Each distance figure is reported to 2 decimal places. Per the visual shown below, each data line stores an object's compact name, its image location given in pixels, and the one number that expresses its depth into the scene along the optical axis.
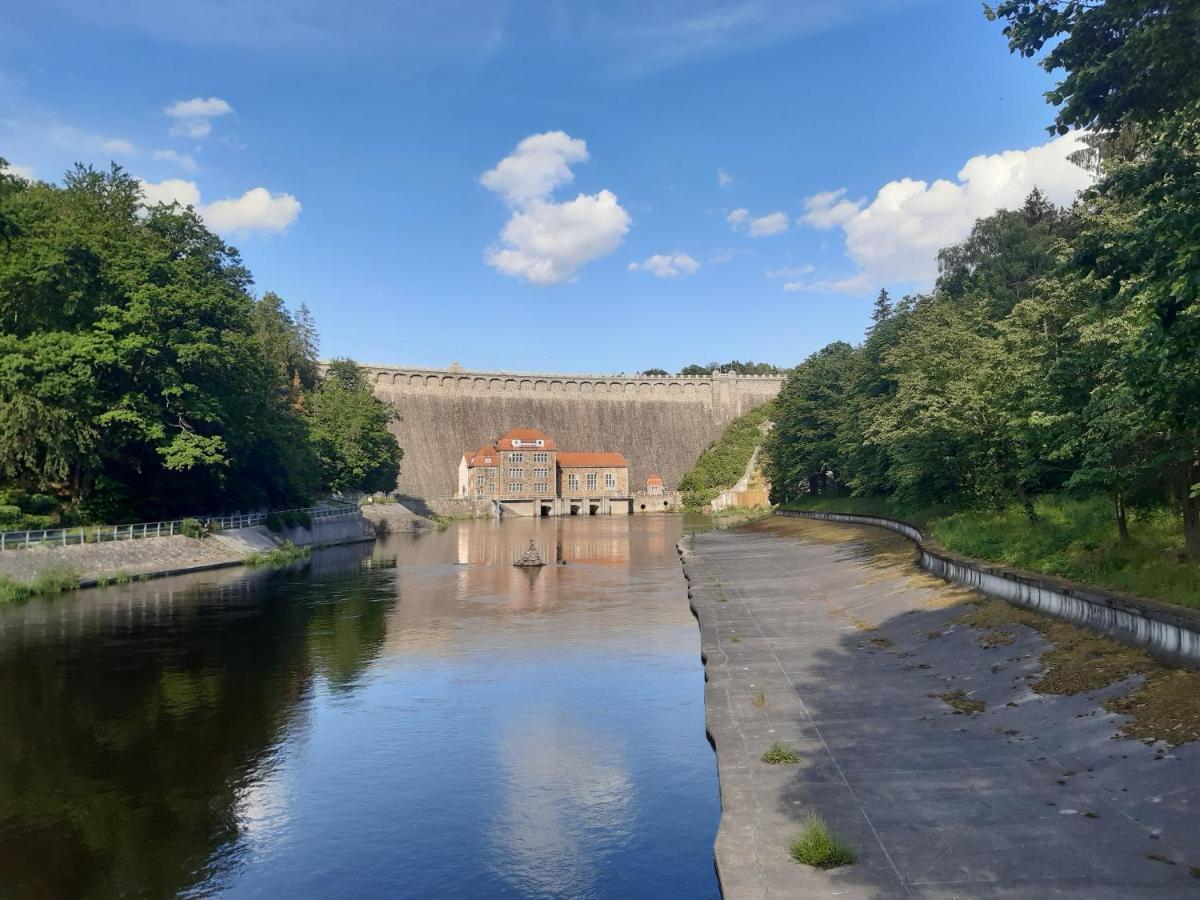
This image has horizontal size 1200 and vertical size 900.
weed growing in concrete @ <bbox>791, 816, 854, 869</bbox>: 12.17
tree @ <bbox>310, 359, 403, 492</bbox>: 108.88
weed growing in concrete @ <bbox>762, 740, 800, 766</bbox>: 16.81
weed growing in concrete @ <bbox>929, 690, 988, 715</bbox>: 19.27
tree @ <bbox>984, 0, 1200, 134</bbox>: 14.50
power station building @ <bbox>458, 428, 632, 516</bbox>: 155.38
